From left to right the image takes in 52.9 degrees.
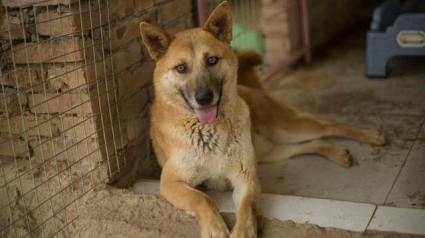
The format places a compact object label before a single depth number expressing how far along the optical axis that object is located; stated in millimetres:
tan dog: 2467
